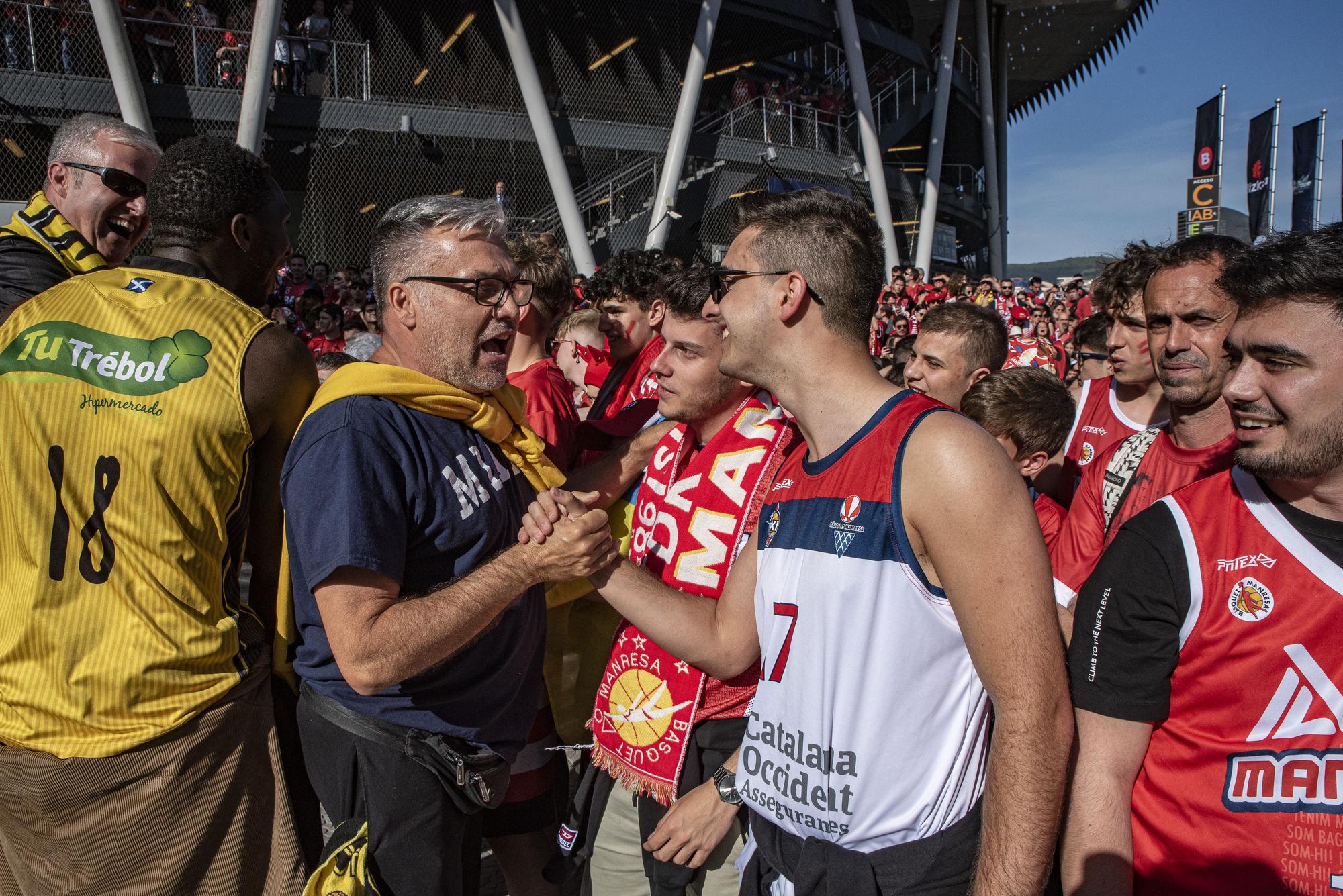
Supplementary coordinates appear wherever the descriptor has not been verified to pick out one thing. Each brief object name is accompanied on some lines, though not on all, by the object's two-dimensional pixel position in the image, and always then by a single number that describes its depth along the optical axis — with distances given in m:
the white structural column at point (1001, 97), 34.03
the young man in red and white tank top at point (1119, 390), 3.74
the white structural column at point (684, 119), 17.72
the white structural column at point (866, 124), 21.62
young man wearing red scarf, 2.35
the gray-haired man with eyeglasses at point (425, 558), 1.89
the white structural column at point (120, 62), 12.10
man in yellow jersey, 2.04
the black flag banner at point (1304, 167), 18.50
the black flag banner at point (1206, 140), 19.17
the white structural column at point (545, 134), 15.62
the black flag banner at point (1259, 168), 18.20
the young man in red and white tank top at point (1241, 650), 1.52
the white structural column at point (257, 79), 13.17
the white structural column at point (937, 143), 25.45
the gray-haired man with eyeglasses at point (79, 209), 2.71
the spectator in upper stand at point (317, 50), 15.16
